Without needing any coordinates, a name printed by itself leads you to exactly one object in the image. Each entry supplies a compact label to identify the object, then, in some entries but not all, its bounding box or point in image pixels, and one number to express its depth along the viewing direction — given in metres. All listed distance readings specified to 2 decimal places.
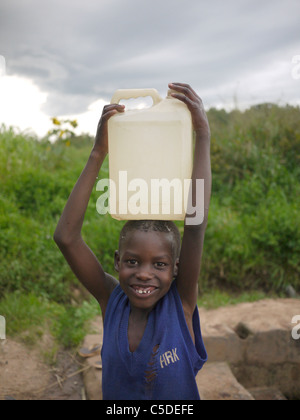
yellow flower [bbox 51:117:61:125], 6.31
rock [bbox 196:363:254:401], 2.53
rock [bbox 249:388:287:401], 3.17
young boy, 1.40
